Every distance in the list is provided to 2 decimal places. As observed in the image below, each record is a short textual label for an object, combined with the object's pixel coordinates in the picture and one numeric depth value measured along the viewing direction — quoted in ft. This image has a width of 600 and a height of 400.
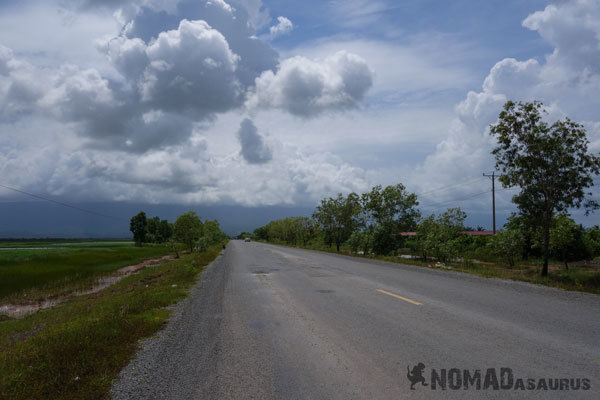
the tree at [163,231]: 501.56
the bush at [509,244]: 102.22
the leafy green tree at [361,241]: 144.44
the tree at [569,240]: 89.29
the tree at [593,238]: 122.20
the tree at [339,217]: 193.67
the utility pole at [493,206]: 167.47
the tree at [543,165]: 63.26
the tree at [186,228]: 214.90
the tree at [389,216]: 137.08
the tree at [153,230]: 456.20
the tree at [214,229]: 317.44
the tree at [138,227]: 453.17
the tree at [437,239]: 104.37
